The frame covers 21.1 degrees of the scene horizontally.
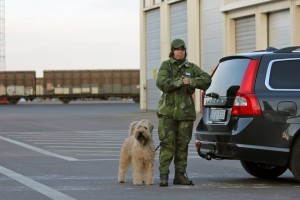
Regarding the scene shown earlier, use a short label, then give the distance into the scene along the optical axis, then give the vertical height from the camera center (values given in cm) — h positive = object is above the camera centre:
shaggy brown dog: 1040 -107
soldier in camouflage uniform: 1073 -47
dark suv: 1050 -51
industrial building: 3438 +220
